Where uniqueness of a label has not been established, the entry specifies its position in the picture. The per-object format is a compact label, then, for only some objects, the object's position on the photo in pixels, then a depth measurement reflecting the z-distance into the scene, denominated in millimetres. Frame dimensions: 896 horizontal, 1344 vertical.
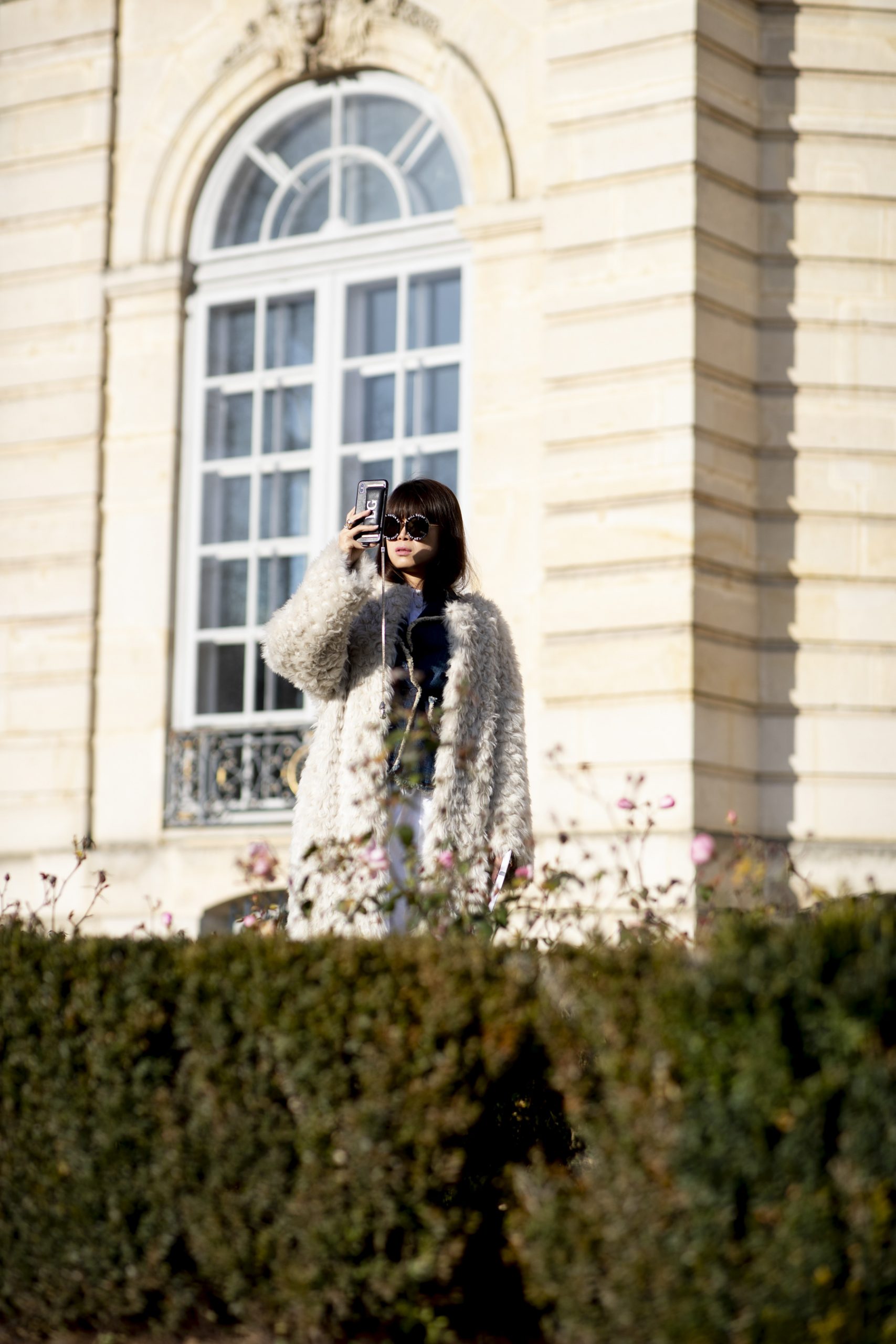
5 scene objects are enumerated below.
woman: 9336
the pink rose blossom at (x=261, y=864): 8289
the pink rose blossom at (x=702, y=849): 7777
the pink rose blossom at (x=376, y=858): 8086
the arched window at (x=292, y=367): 19422
